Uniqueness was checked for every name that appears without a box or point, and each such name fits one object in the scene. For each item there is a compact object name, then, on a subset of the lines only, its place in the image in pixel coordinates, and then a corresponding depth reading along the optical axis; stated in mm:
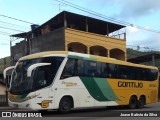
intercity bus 9612
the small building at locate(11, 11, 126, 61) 21444
